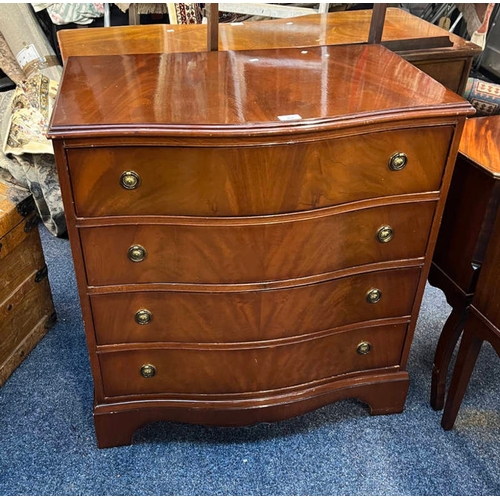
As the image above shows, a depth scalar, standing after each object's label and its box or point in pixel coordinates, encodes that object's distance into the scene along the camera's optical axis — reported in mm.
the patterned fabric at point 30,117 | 2311
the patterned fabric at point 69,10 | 2834
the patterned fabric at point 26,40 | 2809
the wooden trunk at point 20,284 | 1766
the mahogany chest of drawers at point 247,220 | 1170
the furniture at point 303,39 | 1882
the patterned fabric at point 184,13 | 2512
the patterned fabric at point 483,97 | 2420
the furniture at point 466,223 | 1409
